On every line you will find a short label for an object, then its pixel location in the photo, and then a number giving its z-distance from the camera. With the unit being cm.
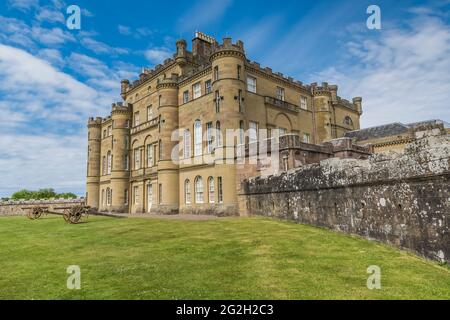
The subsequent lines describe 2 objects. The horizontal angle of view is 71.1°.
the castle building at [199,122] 2569
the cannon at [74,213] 1964
